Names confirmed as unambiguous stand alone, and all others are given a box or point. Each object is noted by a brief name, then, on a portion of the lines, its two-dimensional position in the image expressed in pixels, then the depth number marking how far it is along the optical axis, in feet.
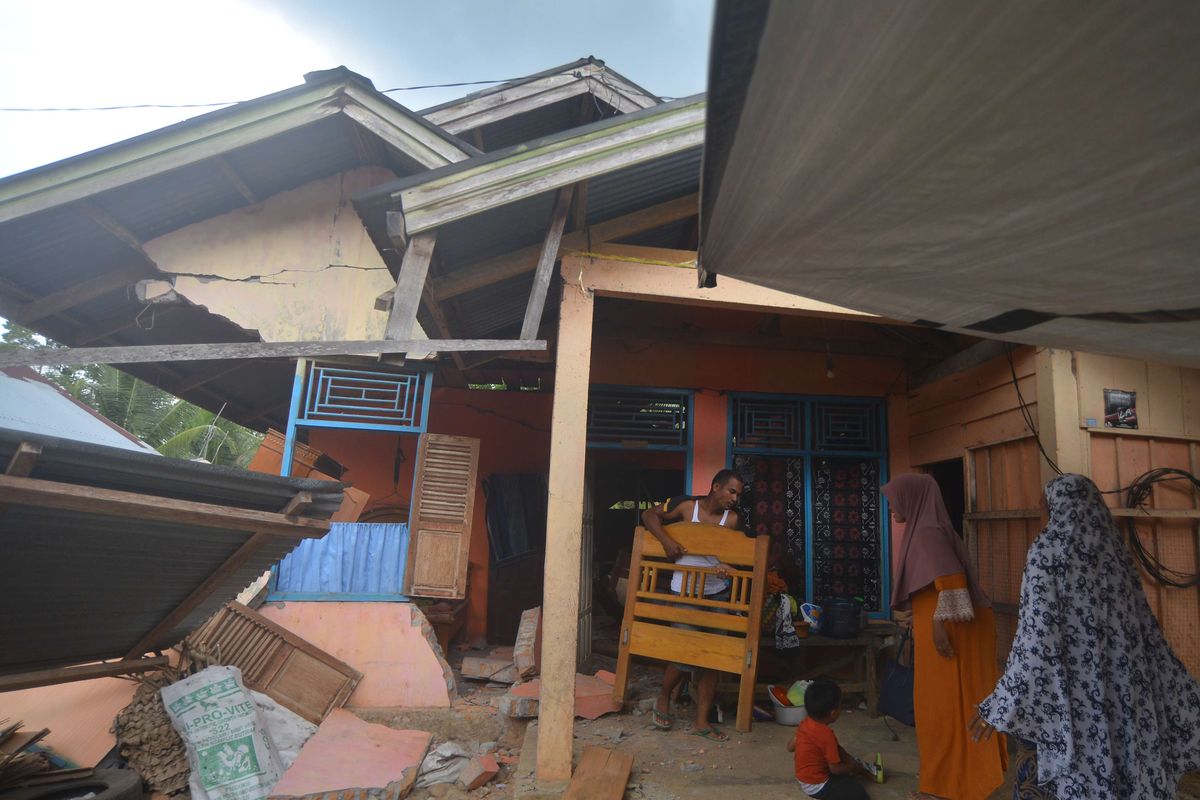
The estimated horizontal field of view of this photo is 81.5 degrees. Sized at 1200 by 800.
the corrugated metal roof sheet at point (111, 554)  7.39
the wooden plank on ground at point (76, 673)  8.97
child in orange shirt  11.19
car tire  13.03
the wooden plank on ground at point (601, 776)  11.93
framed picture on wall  15.03
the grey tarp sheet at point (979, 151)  2.86
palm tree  51.93
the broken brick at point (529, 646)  18.28
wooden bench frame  14.97
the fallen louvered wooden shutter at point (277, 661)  18.06
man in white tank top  15.33
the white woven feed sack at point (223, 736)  15.21
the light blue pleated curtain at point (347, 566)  19.83
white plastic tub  16.34
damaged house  13.79
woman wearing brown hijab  11.25
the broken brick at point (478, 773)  14.58
